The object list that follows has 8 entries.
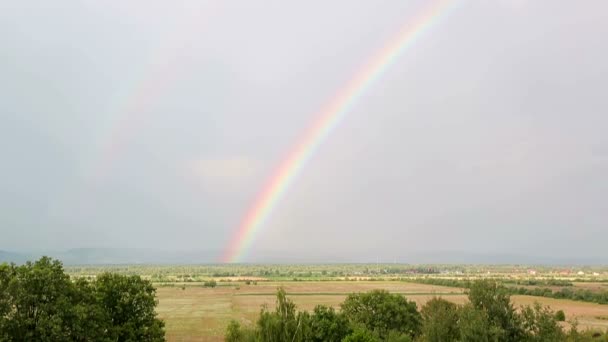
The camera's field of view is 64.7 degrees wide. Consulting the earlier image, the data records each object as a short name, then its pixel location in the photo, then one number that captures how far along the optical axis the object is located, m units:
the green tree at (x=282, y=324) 37.00
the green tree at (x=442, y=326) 46.03
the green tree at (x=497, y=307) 43.00
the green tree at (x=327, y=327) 42.62
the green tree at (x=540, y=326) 41.41
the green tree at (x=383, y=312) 56.62
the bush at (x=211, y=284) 166.44
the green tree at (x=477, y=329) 40.88
